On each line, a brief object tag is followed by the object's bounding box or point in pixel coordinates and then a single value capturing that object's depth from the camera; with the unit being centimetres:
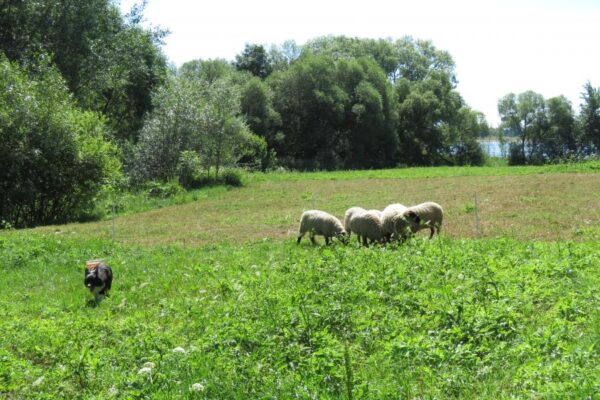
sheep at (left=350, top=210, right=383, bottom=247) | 1451
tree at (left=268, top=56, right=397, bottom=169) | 5866
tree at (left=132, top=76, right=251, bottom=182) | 3488
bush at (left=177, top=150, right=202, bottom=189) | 3438
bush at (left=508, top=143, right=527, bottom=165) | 7294
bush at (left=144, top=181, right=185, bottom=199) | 3166
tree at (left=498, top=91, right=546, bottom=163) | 7344
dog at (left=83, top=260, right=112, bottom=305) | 1022
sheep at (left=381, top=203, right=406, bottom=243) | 1451
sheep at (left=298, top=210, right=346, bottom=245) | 1501
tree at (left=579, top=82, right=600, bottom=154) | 6506
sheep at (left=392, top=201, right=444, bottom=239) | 1440
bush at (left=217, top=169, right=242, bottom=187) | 3709
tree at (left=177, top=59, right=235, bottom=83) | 6052
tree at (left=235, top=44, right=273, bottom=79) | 6794
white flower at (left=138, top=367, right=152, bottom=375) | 600
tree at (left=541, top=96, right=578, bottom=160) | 7169
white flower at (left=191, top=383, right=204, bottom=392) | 564
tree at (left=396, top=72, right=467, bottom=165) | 6794
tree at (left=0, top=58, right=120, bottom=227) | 2323
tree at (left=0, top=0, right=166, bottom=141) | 3155
